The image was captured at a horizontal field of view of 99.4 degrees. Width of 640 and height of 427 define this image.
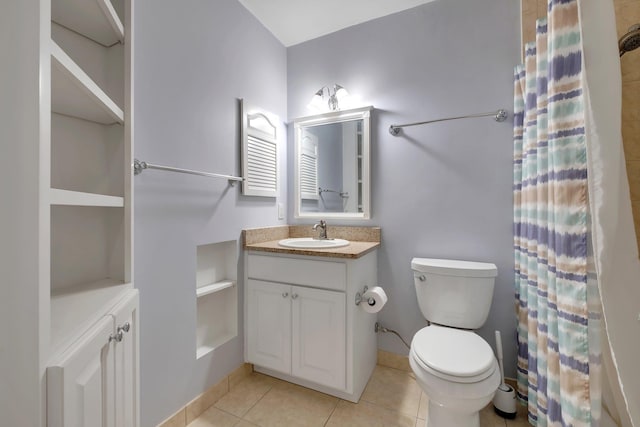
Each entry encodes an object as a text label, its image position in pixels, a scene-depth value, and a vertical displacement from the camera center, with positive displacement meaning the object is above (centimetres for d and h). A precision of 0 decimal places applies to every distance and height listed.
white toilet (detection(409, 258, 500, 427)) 113 -64
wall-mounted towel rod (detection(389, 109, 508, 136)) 164 +62
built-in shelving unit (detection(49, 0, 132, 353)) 84 +21
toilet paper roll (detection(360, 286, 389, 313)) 159 -50
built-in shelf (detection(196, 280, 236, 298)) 156 -43
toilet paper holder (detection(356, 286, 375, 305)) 159 -50
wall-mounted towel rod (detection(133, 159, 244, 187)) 118 +23
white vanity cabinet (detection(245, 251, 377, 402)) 154 -64
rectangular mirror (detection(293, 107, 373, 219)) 203 +40
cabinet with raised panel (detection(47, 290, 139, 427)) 53 -39
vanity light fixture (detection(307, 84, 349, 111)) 209 +92
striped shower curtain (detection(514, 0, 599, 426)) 89 -8
